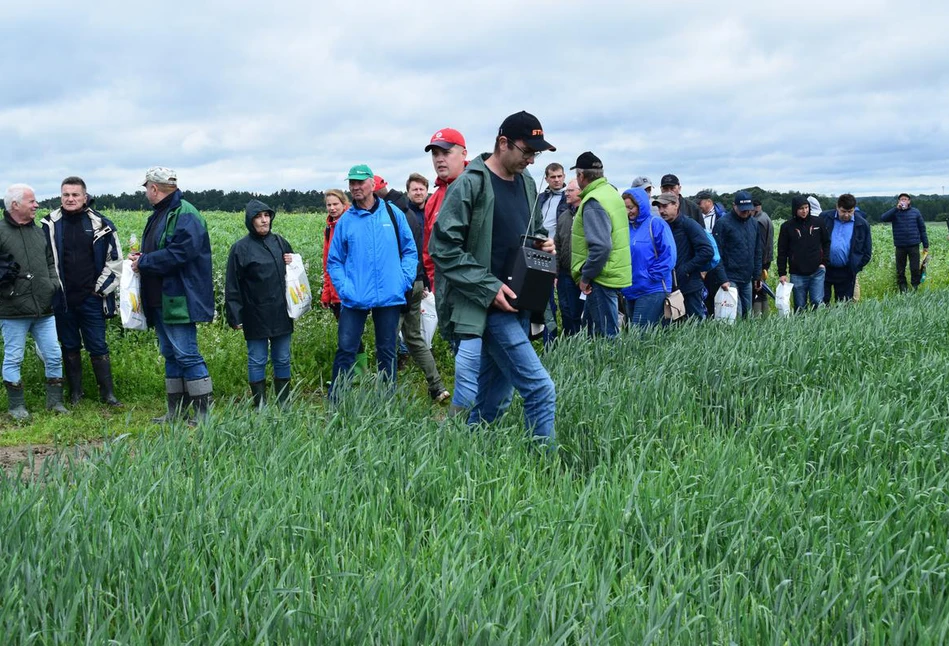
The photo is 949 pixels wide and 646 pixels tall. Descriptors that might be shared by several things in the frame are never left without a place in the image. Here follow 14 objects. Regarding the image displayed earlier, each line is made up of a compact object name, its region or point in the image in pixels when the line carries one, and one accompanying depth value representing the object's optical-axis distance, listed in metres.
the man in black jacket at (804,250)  11.77
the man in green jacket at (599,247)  7.05
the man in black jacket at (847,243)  12.28
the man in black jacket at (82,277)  7.66
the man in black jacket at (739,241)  10.65
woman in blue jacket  7.97
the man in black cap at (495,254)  4.57
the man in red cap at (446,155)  6.26
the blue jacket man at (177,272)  6.75
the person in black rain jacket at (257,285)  7.25
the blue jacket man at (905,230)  15.68
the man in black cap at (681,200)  9.28
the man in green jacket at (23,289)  7.23
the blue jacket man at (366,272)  6.88
